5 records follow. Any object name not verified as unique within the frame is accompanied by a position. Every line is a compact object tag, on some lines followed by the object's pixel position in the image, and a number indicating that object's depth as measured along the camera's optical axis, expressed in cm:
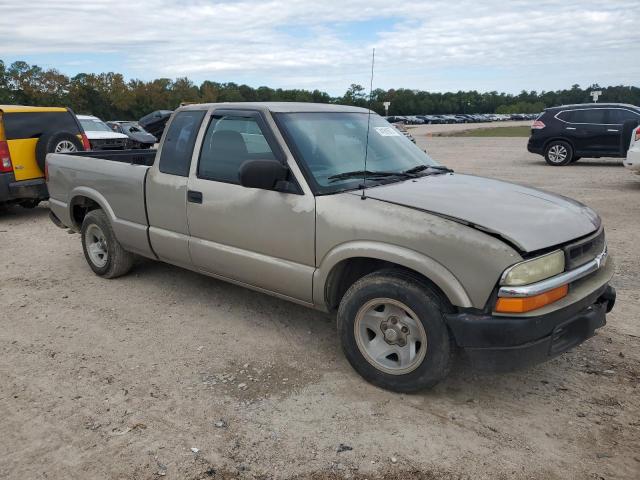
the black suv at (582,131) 1439
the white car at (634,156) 1047
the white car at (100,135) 1438
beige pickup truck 297
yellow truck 841
